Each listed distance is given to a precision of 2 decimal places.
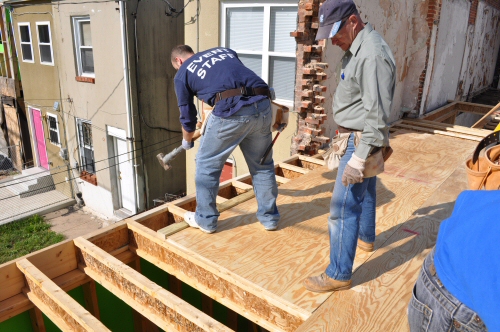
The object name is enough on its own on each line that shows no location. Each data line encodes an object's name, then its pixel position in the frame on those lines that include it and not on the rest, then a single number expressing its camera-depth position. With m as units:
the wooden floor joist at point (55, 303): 2.70
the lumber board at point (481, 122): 8.21
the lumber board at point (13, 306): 3.28
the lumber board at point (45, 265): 3.27
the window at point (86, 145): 12.60
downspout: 10.07
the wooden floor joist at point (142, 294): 2.59
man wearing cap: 2.26
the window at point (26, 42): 13.83
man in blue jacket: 3.04
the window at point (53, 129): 13.89
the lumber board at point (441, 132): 7.32
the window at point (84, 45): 11.46
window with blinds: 6.75
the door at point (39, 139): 14.93
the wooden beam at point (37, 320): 3.70
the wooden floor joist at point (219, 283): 2.69
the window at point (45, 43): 12.80
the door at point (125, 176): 11.41
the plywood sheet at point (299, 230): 3.00
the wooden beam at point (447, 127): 7.60
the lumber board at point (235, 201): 4.08
